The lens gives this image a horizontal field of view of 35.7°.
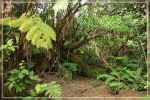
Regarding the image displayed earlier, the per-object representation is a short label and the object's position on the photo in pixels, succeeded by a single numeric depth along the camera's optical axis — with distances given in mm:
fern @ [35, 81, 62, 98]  2131
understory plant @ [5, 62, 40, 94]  2261
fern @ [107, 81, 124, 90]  2396
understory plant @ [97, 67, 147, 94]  2435
